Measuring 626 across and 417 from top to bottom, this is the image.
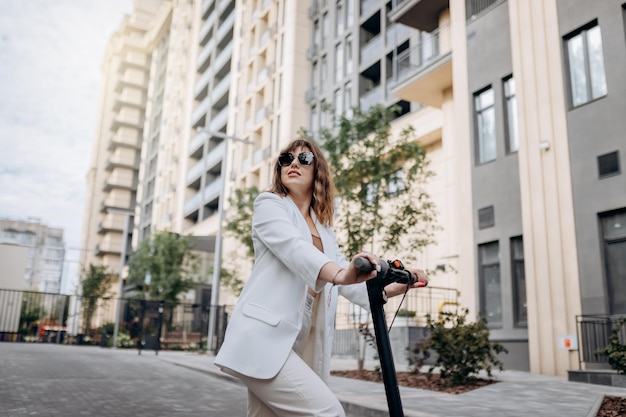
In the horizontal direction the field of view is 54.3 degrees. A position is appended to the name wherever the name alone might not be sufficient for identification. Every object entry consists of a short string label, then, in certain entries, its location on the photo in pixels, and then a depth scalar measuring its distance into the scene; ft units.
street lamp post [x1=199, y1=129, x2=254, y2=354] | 79.87
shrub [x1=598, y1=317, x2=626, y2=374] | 29.12
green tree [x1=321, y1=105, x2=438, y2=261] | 44.39
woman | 7.75
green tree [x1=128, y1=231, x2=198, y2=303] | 109.40
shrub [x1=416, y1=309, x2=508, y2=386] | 34.22
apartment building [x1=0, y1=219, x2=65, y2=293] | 431.96
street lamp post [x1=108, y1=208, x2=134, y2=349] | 100.58
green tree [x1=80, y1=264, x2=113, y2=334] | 142.20
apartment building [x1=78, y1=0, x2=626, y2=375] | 43.42
